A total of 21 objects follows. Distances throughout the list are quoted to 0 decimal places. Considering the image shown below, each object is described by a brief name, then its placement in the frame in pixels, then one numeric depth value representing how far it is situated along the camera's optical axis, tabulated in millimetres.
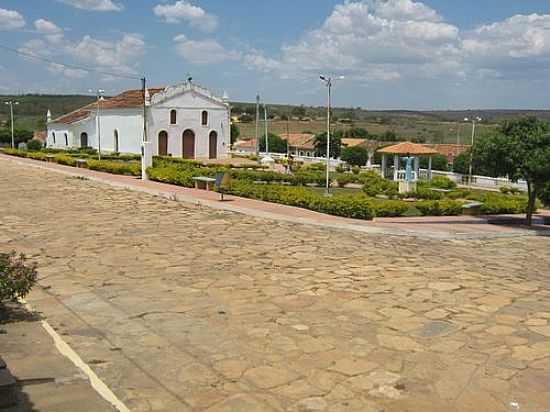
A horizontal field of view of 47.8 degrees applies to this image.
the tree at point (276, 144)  70562
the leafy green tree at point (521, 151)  13922
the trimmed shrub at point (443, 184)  27766
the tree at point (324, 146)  60475
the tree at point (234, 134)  71644
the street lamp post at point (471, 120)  37094
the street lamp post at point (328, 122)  22747
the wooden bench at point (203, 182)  20045
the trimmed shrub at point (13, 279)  5836
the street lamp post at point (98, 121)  43381
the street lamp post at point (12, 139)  47062
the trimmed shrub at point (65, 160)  29938
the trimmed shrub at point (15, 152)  35019
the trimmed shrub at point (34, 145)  46100
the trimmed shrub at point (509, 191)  29773
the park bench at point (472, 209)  17328
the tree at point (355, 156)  54234
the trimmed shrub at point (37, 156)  32600
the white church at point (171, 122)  43125
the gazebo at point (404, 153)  32562
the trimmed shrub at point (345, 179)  26516
